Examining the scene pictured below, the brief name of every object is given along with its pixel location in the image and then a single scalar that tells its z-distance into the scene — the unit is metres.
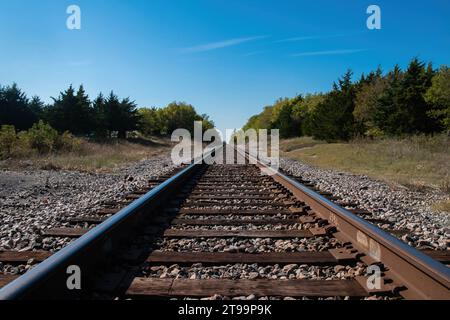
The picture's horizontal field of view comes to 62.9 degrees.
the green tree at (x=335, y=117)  35.47
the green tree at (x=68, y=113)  37.25
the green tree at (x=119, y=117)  43.34
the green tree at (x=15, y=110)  43.59
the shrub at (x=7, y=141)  14.65
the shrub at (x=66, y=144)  18.09
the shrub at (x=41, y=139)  17.05
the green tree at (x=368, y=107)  33.47
